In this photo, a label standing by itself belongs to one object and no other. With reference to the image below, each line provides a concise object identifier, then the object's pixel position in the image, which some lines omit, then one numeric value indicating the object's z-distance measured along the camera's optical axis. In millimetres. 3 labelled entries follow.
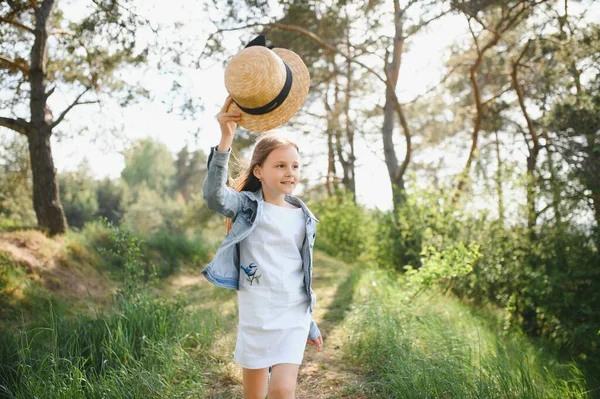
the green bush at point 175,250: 10346
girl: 2613
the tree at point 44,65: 7316
